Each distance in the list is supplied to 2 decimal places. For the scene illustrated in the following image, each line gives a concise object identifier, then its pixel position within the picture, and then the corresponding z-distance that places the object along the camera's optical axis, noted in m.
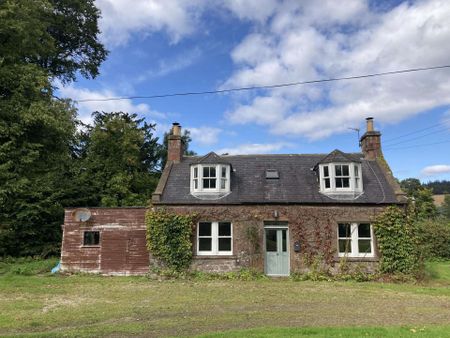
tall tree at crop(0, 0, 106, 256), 21.88
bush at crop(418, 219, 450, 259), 26.28
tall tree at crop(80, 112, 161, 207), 28.50
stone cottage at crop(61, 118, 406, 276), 18.11
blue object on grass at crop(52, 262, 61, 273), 18.85
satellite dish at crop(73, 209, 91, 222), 19.25
